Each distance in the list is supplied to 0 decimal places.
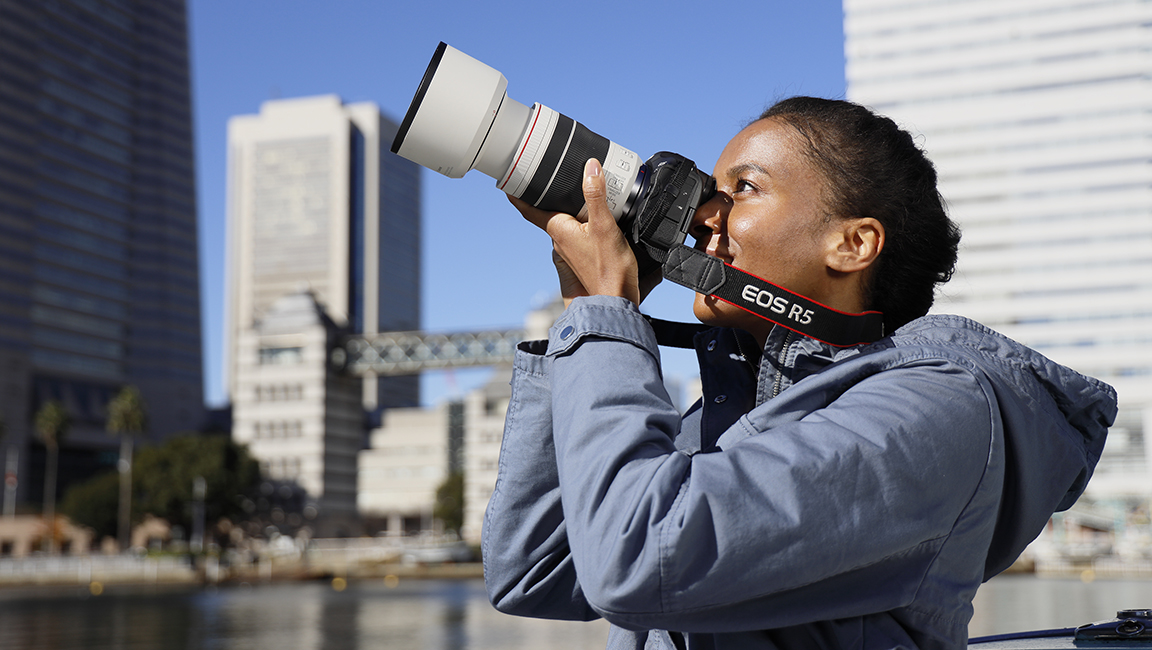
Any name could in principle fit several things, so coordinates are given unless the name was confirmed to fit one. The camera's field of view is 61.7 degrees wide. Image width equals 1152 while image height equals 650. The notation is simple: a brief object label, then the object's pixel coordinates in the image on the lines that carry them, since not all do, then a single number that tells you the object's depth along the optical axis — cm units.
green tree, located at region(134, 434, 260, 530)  5666
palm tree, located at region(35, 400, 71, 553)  5869
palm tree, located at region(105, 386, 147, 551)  5619
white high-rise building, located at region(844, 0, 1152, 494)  6078
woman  98
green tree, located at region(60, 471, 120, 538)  5688
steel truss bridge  6038
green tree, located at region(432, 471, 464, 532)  8338
